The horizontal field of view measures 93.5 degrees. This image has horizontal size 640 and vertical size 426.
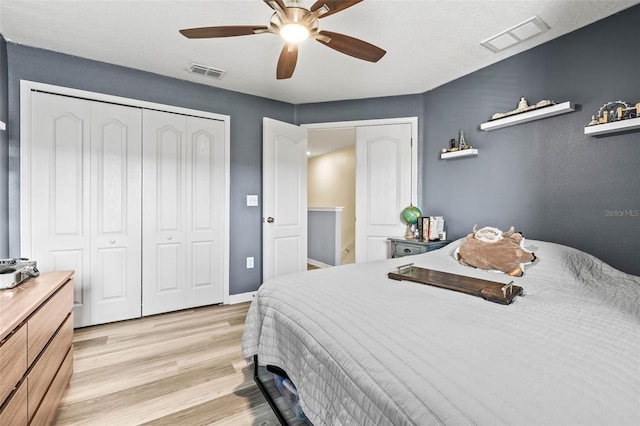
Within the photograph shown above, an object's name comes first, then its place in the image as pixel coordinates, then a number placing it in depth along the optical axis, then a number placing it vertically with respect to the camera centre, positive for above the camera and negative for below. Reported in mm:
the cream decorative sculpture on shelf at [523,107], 2271 +825
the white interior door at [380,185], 3498 +313
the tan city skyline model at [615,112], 1891 +637
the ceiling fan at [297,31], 1532 +1029
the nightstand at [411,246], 2955 -354
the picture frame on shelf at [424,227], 3130 -168
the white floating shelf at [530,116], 2184 +749
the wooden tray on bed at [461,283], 1329 -372
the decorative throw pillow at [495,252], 1807 -265
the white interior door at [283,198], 3422 +154
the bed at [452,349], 666 -409
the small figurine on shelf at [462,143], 2979 +682
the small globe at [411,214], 3275 -33
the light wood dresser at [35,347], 1094 -601
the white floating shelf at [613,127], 1849 +536
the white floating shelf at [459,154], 2896 +570
